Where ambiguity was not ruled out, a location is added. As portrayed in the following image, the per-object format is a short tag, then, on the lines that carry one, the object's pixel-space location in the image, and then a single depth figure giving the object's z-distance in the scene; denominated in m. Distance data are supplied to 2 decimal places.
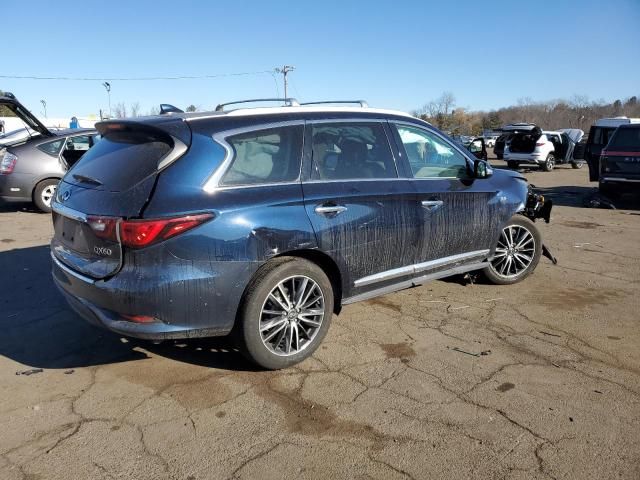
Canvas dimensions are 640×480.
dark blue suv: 3.04
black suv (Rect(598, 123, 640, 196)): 10.75
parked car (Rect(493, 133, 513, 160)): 22.94
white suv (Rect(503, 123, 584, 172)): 20.44
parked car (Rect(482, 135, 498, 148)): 45.63
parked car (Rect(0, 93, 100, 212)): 9.06
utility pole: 57.22
